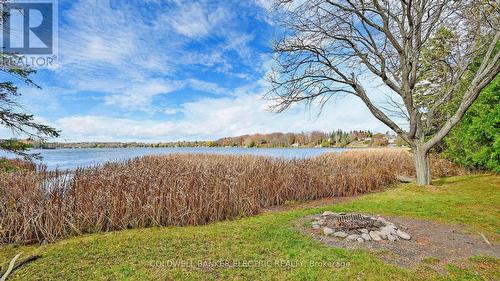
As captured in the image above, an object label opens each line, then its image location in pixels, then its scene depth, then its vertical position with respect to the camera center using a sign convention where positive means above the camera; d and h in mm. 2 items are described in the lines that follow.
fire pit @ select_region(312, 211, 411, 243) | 4309 -1449
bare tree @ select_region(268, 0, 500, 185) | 8430 +3078
